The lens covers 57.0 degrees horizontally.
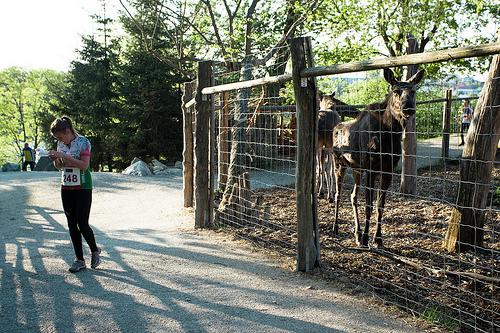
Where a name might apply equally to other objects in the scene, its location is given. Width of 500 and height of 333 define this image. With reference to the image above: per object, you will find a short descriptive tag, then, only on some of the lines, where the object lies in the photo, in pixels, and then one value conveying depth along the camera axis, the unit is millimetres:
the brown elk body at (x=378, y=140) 5432
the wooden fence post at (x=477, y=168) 5655
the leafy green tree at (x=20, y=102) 49625
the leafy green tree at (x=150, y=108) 21875
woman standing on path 5094
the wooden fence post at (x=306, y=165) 5109
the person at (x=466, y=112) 10961
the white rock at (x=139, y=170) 17797
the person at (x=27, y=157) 23895
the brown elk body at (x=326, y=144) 9672
